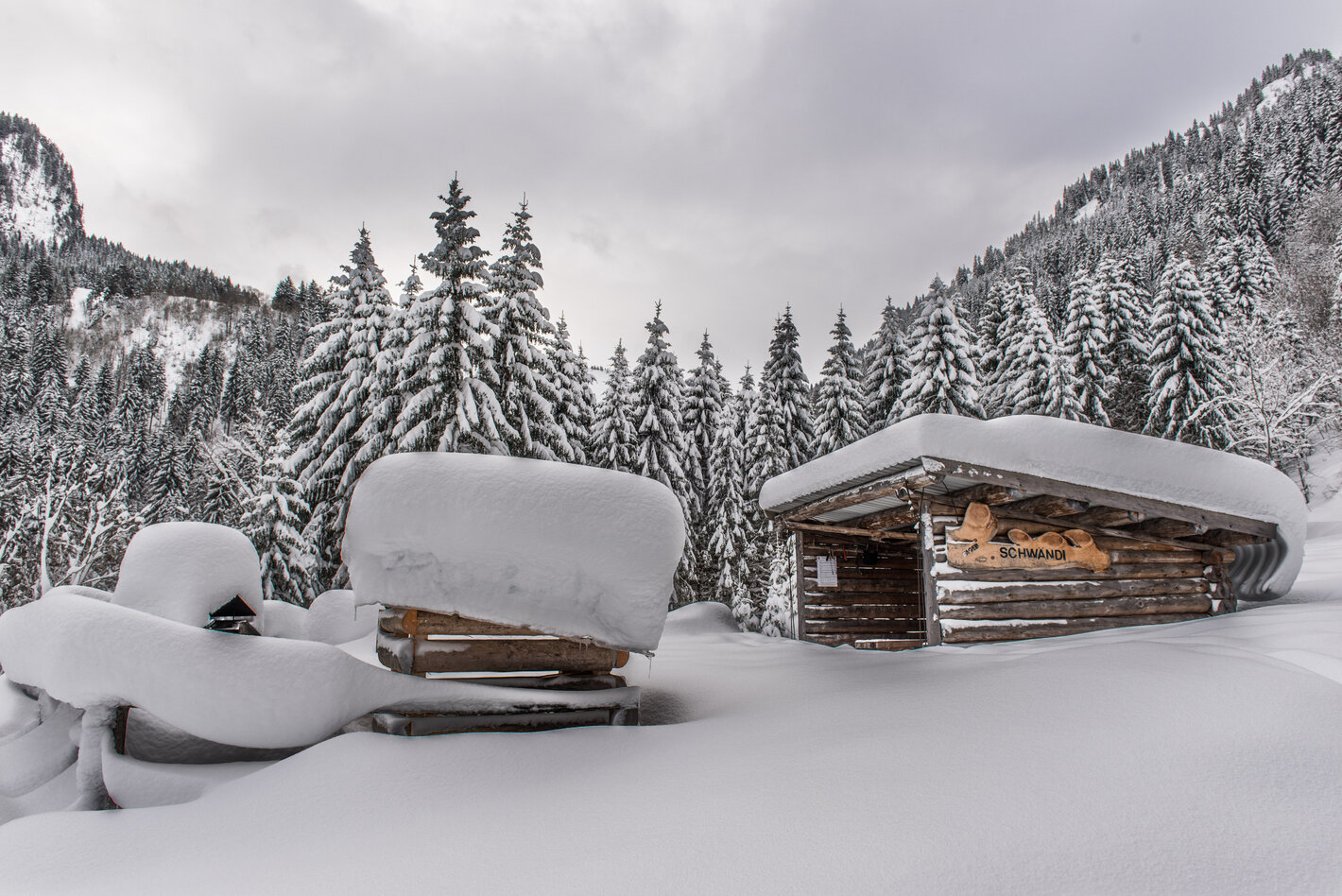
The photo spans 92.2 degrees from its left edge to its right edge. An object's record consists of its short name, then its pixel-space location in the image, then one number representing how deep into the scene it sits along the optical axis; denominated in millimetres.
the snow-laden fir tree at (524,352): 19312
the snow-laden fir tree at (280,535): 21812
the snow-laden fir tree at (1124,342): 33781
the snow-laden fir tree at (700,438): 27959
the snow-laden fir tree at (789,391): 28188
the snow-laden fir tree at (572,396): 24625
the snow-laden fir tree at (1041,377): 27234
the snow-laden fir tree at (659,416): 25688
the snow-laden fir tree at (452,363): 17125
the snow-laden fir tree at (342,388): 20172
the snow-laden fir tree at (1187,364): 27812
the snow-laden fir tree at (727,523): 26844
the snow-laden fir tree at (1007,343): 30609
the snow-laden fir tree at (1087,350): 30672
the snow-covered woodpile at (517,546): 4809
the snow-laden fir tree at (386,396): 18766
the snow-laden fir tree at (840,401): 26828
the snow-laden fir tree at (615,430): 26359
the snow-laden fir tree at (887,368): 27438
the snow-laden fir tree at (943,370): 23141
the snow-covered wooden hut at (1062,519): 7184
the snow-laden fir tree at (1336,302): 34719
